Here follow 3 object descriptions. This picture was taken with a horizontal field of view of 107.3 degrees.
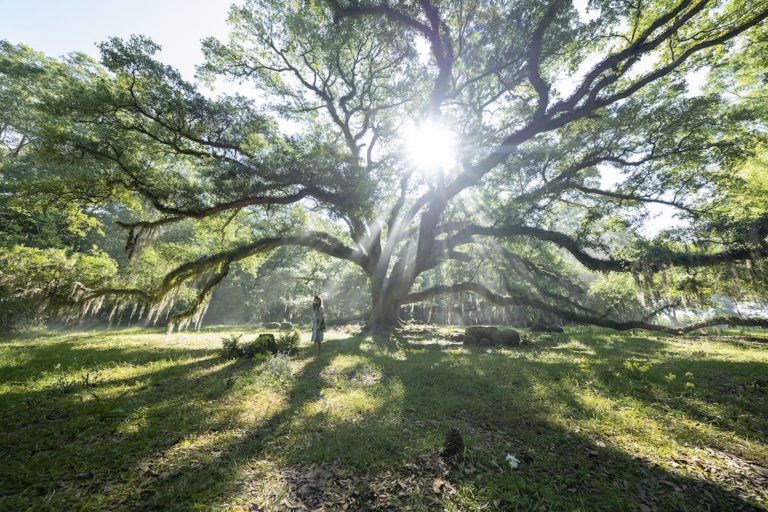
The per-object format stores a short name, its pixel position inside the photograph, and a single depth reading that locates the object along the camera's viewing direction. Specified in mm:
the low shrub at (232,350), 8984
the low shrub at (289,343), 9858
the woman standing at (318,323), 10243
